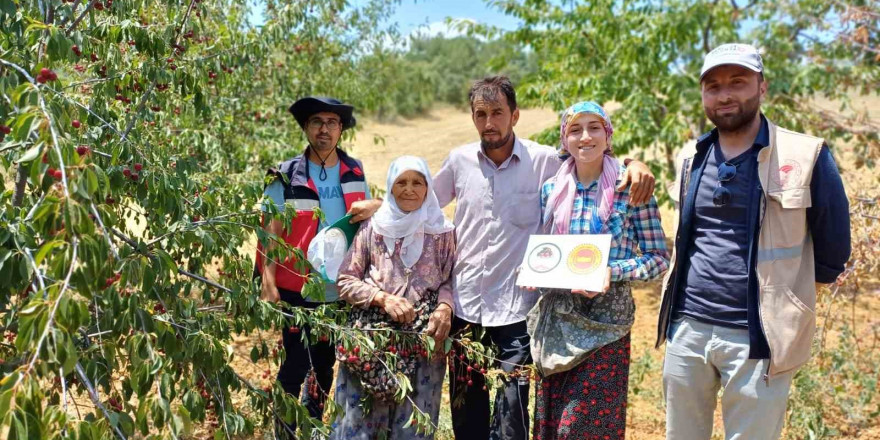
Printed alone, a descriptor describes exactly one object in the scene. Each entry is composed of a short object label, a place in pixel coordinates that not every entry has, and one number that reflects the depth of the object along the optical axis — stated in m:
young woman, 2.80
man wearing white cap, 2.46
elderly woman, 3.07
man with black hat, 3.47
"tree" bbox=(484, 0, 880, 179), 7.31
